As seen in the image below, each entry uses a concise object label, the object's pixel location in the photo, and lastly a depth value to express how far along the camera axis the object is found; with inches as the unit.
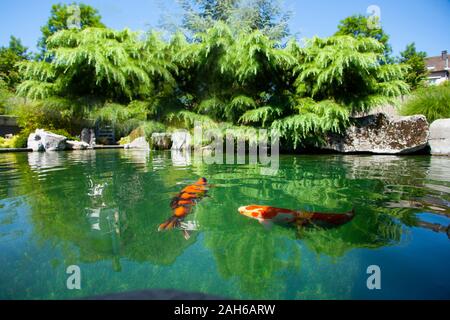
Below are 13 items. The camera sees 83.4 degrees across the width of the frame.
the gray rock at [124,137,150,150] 388.5
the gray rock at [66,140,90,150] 362.2
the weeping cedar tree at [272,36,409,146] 225.1
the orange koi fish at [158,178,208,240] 60.1
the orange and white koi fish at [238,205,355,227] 59.4
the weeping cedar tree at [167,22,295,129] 228.7
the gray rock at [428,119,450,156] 222.3
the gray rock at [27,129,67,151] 334.6
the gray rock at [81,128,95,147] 422.9
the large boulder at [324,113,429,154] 223.9
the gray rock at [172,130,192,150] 273.6
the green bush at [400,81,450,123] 265.7
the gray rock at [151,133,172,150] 291.4
